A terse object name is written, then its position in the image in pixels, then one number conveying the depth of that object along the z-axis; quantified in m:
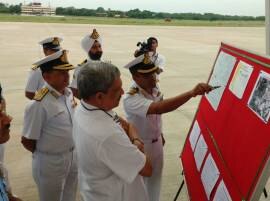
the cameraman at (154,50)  3.79
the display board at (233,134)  1.01
